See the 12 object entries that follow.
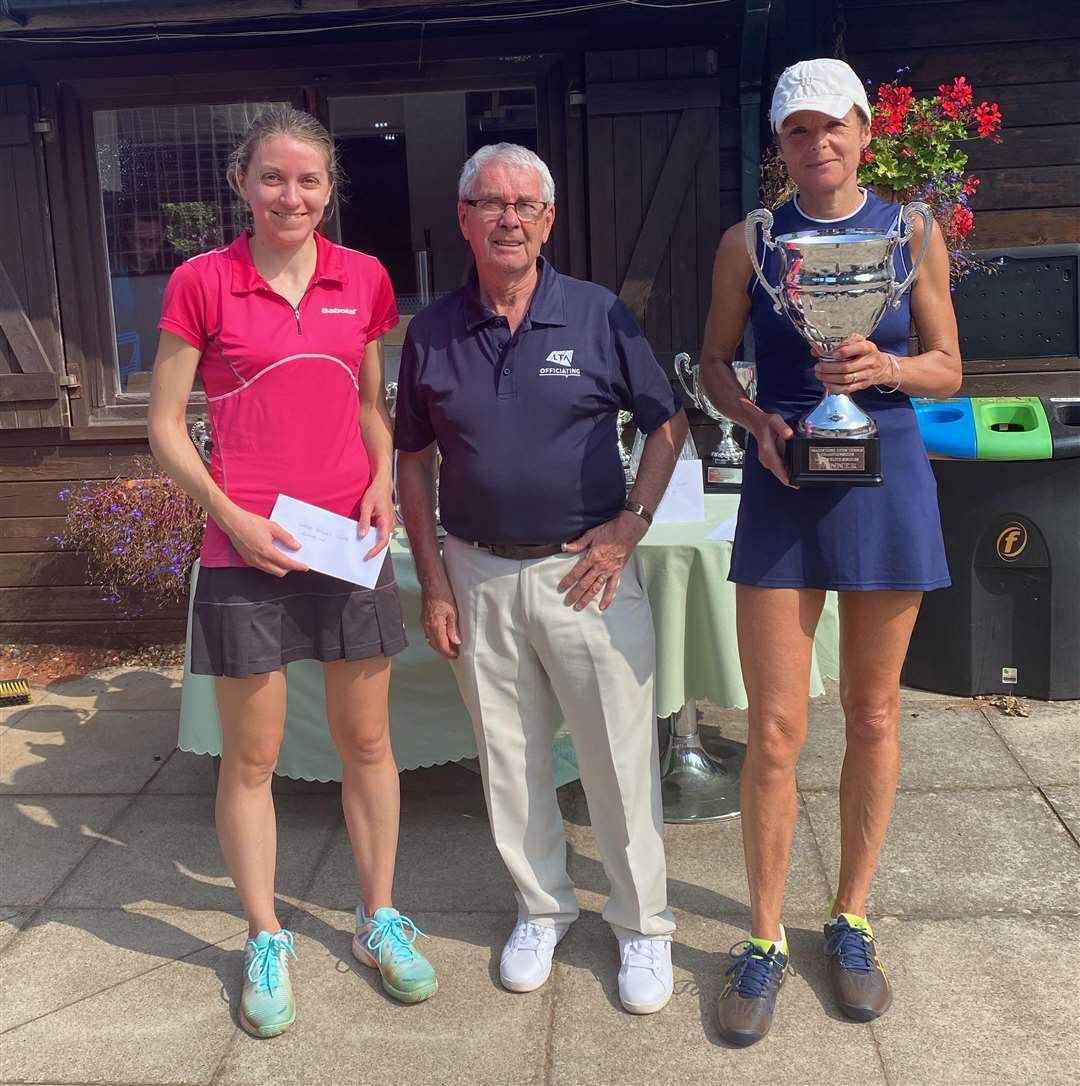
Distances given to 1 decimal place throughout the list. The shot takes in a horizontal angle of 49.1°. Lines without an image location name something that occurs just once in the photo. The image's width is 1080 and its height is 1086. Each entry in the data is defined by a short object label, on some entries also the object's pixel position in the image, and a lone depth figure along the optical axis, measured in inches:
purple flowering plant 193.5
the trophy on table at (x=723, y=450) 146.9
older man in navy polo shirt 92.4
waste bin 164.1
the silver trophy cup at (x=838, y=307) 83.7
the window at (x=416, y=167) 205.3
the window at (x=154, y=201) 206.5
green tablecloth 123.3
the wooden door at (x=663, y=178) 192.5
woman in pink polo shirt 89.9
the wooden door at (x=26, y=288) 199.6
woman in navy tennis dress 86.6
